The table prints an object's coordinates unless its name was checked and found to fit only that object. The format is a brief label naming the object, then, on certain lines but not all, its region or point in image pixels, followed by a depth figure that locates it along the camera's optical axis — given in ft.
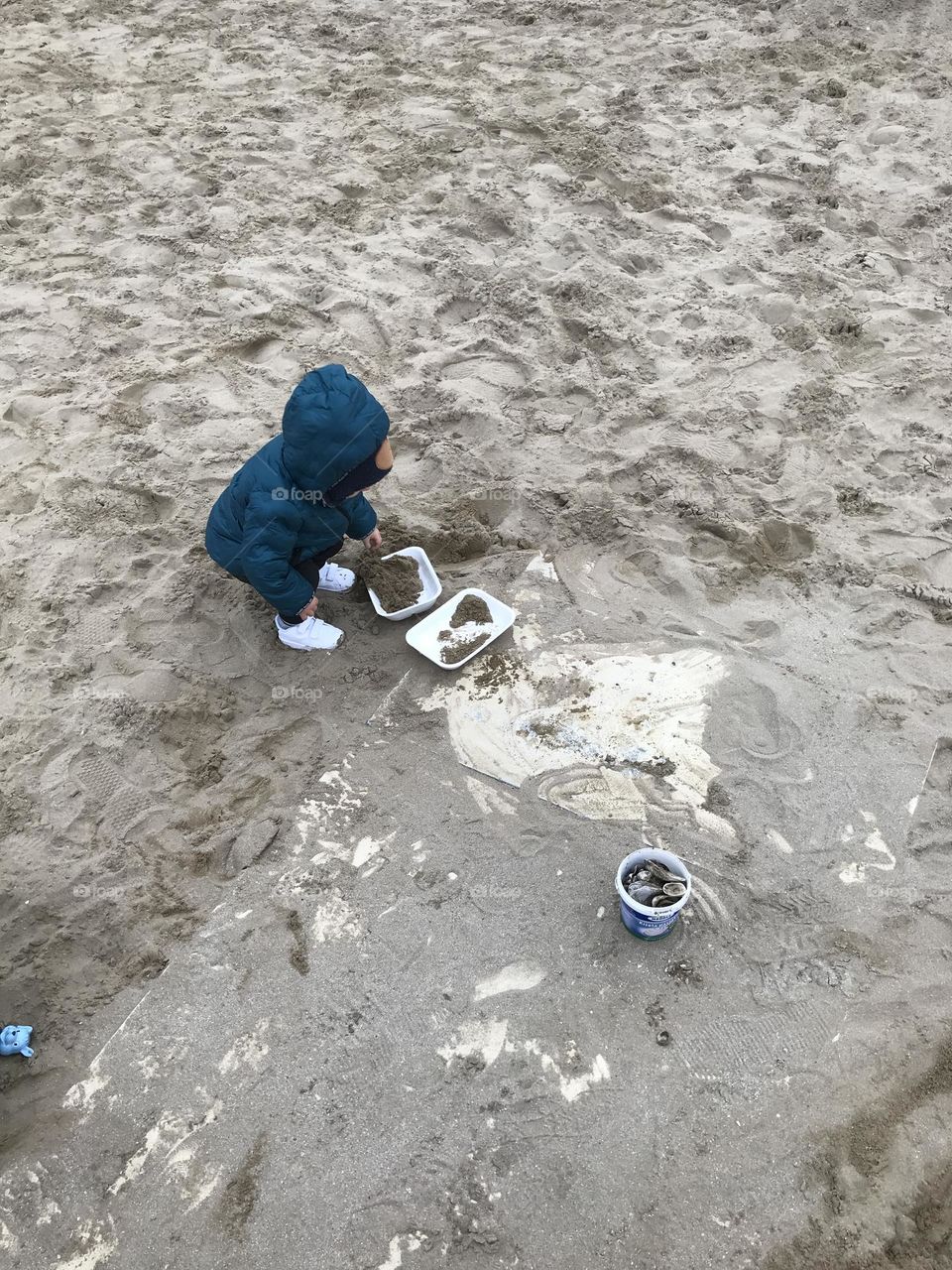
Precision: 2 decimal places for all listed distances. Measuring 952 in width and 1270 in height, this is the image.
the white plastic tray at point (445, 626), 10.47
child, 8.95
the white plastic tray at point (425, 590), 10.82
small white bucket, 7.71
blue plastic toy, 7.76
